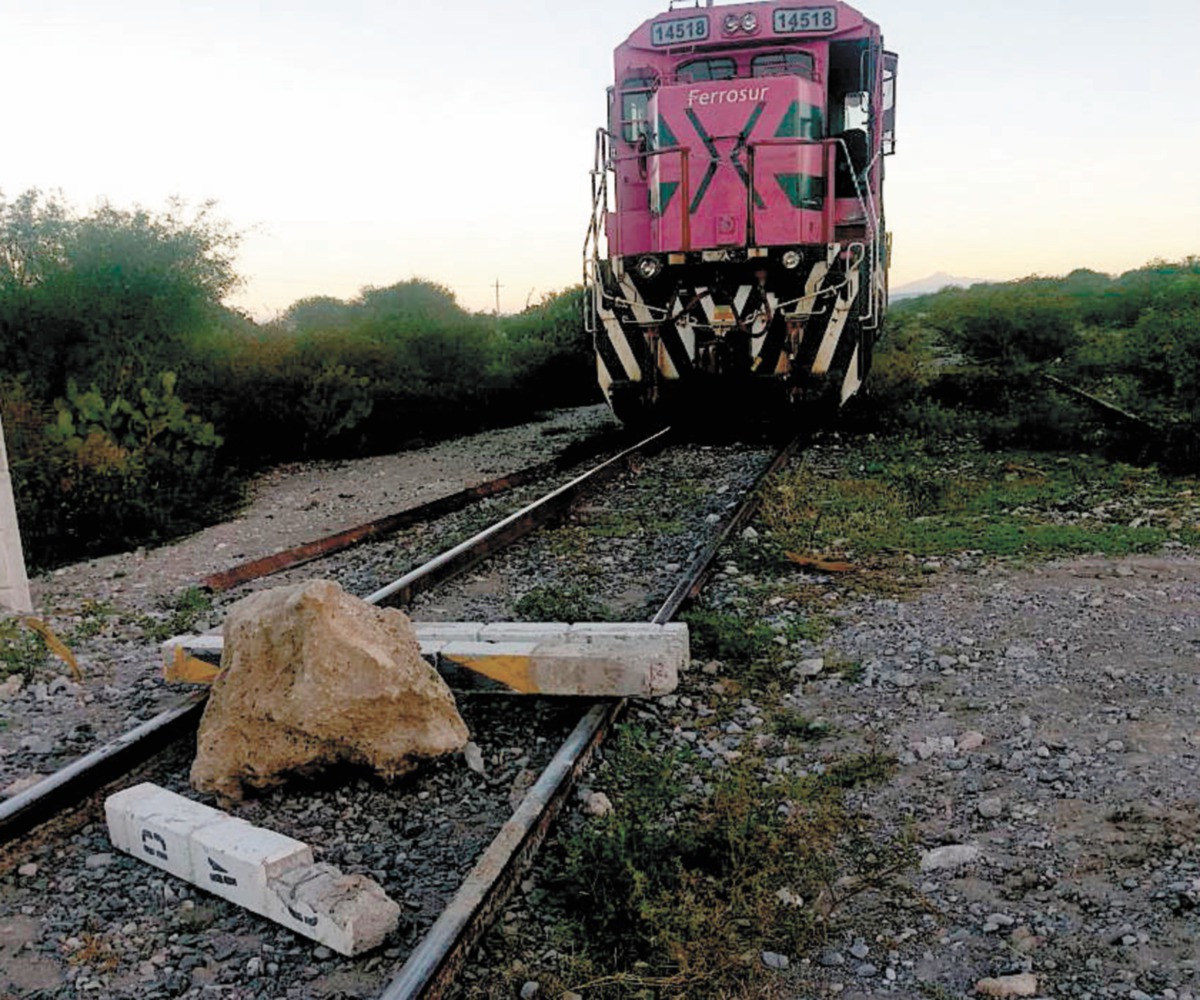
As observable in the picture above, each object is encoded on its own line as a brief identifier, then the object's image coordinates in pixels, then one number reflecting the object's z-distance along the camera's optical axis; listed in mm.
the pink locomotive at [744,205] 9312
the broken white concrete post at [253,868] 2445
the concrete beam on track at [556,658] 3676
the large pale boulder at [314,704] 3227
